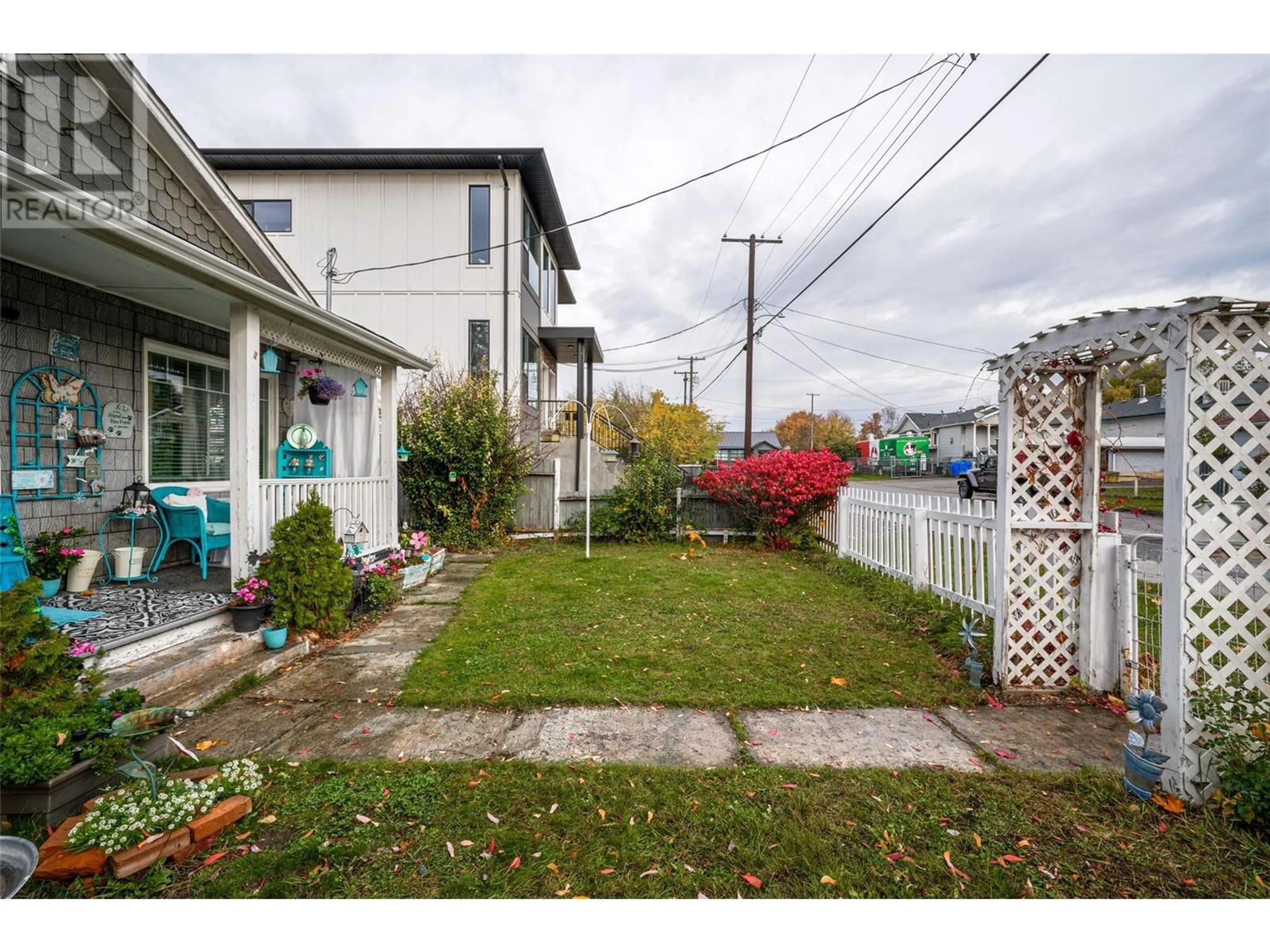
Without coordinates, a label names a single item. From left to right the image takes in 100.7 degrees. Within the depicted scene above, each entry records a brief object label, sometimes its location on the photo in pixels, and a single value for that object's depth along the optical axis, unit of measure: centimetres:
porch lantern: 473
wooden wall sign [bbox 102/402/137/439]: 463
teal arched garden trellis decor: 395
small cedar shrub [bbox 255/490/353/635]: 401
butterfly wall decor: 411
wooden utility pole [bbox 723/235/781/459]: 1455
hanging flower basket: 599
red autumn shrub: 834
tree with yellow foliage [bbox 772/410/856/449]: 5188
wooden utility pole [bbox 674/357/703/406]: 3788
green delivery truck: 4250
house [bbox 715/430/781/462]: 5366
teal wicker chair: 491
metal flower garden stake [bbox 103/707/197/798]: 197
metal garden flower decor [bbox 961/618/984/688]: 351
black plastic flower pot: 380
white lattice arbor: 231
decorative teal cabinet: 602
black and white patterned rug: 328
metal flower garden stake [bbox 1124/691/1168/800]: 227
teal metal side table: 461
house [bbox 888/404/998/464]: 3897
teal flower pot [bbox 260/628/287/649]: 388
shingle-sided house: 359
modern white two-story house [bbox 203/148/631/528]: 1132
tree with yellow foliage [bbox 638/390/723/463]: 2286
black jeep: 1948
